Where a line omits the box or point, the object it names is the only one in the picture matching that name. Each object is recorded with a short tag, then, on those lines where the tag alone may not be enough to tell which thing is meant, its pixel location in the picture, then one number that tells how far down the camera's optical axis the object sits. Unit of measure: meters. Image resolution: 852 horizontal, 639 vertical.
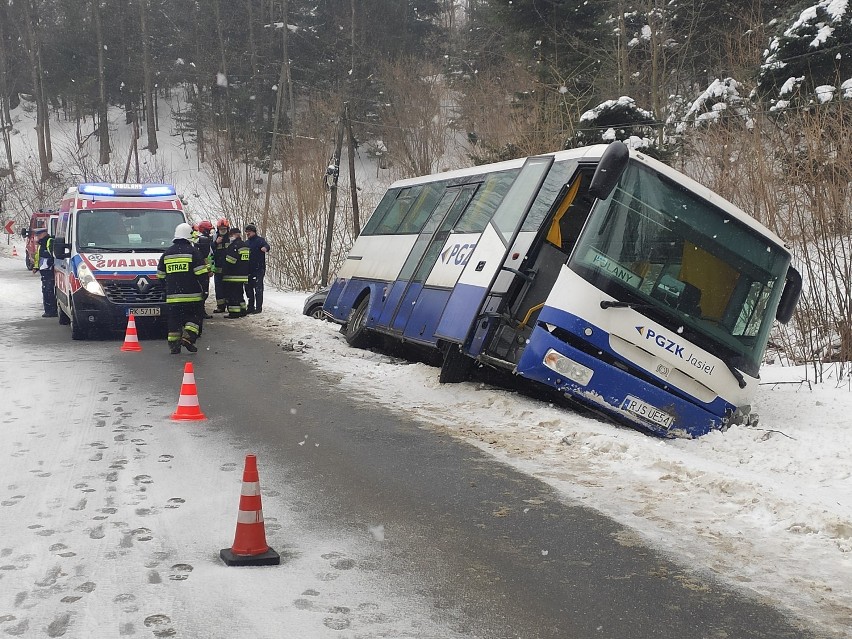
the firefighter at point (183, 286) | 13.54
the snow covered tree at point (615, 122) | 21.20
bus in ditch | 8.68
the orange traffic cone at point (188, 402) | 9.04
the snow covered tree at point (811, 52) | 20.55
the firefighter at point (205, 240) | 18.50
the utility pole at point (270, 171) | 27.84
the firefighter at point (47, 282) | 19.33
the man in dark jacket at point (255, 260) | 19.41
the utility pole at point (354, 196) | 27.14
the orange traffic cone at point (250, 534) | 5.00
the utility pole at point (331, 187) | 25.58
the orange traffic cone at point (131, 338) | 14.20
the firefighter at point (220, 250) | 18.62
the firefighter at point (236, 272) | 18.27
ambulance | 15.09
